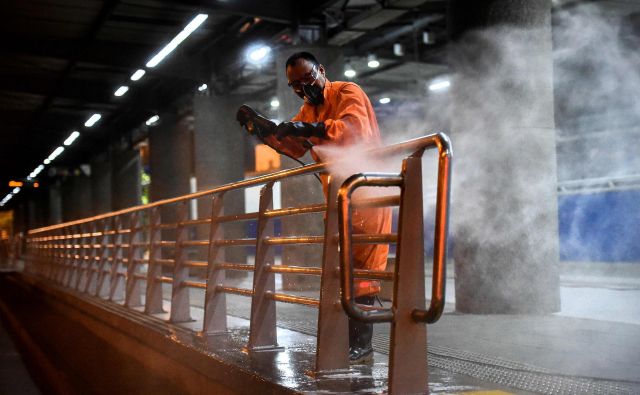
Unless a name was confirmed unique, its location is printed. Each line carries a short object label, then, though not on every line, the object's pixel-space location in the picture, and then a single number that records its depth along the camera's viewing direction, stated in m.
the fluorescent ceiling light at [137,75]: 18.53
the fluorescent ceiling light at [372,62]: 18.64
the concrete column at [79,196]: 39.03
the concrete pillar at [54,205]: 47.88
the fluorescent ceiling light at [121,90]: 20.83
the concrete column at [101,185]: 35.09
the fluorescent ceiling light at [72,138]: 29.18
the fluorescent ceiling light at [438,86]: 22.55
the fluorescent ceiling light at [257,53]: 15.60
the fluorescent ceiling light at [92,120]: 25.90
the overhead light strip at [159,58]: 14.80
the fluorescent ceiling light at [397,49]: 18.81
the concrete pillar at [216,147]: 18.67
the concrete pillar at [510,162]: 7.86
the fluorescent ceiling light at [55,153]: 33.36
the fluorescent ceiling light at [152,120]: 23.24
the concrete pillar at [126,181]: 30.03
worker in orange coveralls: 4.06
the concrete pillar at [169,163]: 22.78
